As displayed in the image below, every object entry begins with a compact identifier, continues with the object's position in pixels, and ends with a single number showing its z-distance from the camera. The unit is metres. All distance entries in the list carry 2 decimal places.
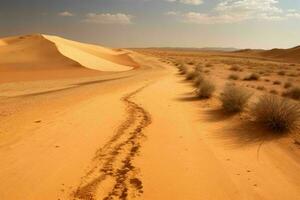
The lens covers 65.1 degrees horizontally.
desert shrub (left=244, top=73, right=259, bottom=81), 16.91
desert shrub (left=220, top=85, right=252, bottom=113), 6.98
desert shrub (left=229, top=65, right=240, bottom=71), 24.94
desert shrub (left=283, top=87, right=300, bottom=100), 11.20
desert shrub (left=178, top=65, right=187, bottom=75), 19.48
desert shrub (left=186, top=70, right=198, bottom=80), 14.93
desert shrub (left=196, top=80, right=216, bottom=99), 9.23
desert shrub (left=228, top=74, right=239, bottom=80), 17.20
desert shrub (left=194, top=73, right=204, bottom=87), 12.02
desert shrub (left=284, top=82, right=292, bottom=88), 13.82
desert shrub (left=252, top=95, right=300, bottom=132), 5.47
